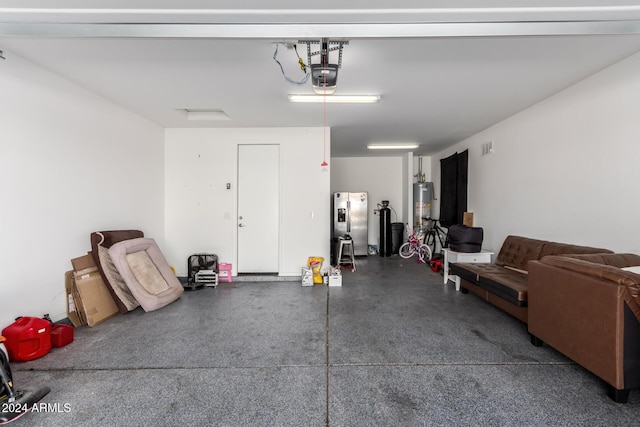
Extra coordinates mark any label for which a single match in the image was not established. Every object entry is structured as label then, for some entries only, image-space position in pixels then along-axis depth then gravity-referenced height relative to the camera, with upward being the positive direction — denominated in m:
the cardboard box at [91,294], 3.15 -1.05
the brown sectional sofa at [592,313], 1.81 -0.78
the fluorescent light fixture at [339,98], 3.54 +1.40
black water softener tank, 7.36 -0.66
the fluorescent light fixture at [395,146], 6.40 +1.45
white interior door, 5.09 +0.21
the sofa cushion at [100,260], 3.40 -0.62
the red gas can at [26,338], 2.38 -1.17
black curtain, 5.87 +0.46
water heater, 7.39 +0.17
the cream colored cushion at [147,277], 3.47 -0.97
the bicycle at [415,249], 6.58 -1.01
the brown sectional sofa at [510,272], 2.96 -0.84
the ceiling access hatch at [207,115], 4.54 +1.49
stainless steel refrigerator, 6.80 -0.22
